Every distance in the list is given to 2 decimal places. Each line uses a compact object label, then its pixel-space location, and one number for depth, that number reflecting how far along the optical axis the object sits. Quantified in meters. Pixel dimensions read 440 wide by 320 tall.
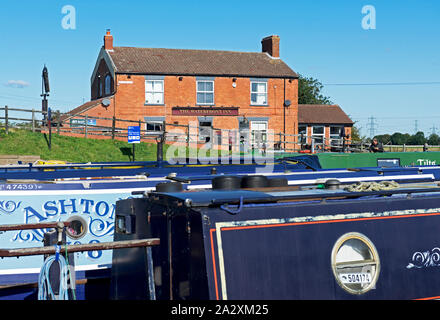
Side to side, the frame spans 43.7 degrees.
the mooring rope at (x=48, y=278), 4.42
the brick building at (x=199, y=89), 30.12
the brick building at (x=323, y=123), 38.16
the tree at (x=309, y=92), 54.25
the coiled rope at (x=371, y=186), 5.12
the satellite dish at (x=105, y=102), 29.17
